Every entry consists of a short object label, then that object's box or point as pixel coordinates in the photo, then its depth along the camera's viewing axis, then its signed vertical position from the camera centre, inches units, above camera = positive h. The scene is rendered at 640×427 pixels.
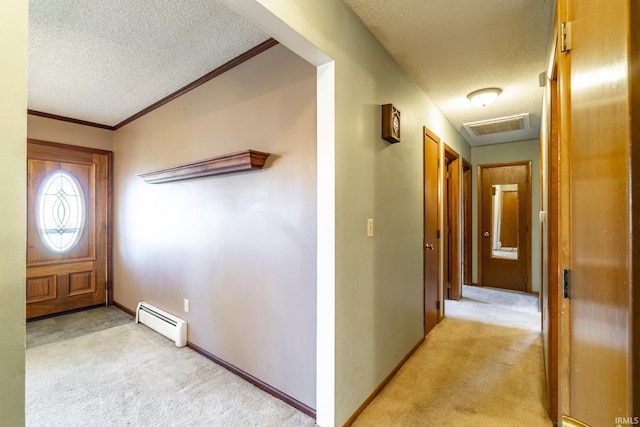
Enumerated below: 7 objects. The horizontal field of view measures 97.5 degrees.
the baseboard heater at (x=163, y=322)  103.6 -42.9
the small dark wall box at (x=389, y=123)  79.6 +26.4
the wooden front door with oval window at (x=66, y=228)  132.0 -6.1
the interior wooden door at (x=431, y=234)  116.3 -8.5
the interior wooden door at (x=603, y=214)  17.9 +0.0
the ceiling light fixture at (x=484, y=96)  108.2 +46.7
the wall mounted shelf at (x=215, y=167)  75.7 +15.3
